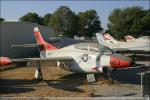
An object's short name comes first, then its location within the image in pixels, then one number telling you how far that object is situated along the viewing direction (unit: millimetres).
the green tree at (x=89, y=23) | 103875
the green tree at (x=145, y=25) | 85438
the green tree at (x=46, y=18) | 109550
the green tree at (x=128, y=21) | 84500
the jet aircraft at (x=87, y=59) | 16188
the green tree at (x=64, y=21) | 86375
